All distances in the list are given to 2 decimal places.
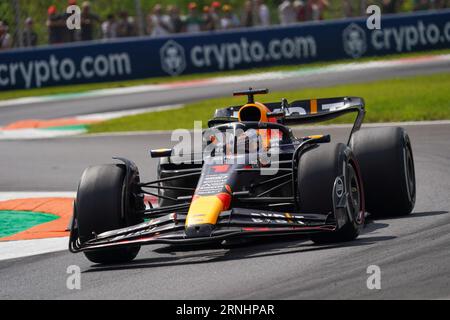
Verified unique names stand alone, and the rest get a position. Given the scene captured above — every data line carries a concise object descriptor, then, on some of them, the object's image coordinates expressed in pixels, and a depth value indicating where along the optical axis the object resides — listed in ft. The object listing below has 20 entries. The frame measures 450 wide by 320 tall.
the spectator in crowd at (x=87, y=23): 94.79
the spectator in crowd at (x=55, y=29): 94.22
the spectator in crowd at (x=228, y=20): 96.37
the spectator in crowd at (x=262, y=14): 94.53
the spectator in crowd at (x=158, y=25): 96.32
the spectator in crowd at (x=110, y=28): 96.48
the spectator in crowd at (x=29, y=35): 94.22
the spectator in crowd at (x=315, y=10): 95.50
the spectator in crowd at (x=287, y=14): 95.35
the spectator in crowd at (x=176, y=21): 96.02
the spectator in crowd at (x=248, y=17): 94.99
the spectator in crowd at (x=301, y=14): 95.61
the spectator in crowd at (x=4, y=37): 92.89
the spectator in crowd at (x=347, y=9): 93.15
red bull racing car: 28.07
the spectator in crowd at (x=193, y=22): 96.22
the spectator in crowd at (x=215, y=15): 96.14
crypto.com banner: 91.45
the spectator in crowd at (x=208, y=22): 95.66
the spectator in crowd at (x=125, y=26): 96.84
